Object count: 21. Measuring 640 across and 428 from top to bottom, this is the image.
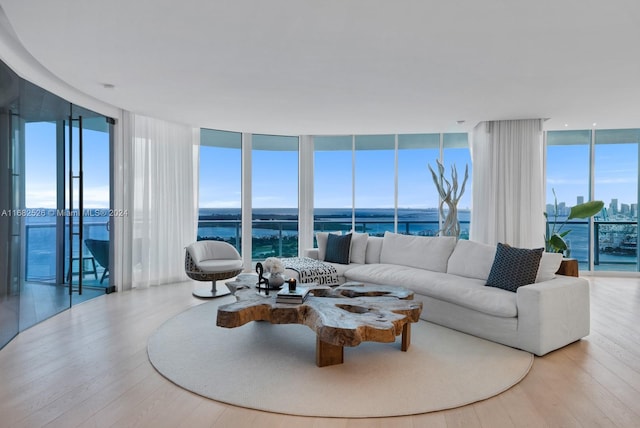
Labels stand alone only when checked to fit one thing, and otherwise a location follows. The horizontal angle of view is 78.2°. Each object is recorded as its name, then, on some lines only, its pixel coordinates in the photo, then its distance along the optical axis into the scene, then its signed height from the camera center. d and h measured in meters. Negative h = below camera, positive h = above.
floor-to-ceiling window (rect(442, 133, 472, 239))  7.30 +1.04
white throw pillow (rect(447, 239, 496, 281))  4.29 -0.57
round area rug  2.44 -1.19
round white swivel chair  5.09 -0.74
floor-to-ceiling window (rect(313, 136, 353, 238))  7.64 +0.51
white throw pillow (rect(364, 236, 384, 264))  5.71 -0.60
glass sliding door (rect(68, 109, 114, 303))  4.60 +0.03
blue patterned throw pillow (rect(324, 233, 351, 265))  5.61 -0.59
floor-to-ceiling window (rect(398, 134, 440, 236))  7.57 +0.43
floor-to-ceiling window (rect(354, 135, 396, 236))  7.60 +0.55
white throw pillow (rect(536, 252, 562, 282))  3.75 -0.55
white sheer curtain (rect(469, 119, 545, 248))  6.03 +0.40
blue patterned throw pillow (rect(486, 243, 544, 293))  3.64 -0.55
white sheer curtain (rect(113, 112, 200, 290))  5.65 +0.13
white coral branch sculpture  6.62 +0.21
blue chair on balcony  5.06 -0.60
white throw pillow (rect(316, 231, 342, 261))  5.87 -0.53
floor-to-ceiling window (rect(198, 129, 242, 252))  7.37 +0.42
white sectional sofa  3.28 -0.81
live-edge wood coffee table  2.74 -0.83
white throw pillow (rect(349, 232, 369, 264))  5.69 -0.58
